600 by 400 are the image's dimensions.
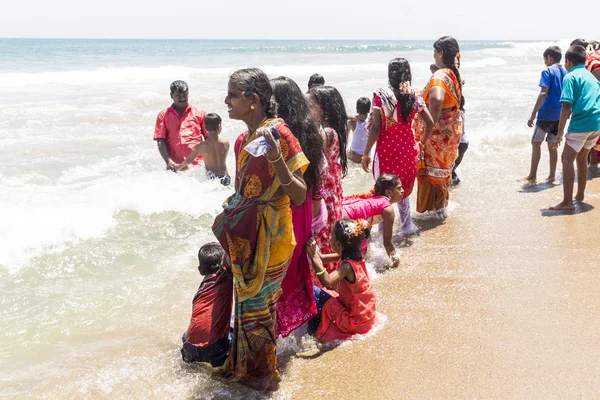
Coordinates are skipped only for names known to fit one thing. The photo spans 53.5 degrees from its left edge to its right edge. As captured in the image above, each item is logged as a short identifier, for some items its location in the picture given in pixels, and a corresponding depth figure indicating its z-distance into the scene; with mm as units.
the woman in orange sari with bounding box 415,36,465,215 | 5746
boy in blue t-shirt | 7328
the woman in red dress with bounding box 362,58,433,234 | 5215
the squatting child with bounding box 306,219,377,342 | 3807
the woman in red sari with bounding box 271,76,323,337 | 3219
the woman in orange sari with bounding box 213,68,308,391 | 2943
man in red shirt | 6777
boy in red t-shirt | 3516
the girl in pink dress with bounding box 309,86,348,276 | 4215
